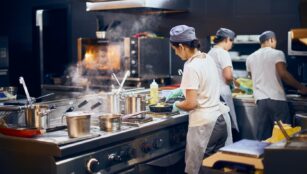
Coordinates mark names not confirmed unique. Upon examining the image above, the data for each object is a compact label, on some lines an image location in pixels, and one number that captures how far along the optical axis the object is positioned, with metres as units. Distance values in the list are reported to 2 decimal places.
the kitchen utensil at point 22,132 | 2.88
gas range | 2.70
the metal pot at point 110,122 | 3.17
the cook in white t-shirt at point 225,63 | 4.87
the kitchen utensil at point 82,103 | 3.80
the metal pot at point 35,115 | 2.96
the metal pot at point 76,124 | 2.89
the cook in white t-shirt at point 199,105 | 3.49
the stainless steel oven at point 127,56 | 5.89
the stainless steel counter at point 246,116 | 5.29
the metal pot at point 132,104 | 3.88
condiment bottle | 4.32
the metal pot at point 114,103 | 3.71
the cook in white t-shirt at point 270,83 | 4.87
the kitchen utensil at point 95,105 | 3.91
